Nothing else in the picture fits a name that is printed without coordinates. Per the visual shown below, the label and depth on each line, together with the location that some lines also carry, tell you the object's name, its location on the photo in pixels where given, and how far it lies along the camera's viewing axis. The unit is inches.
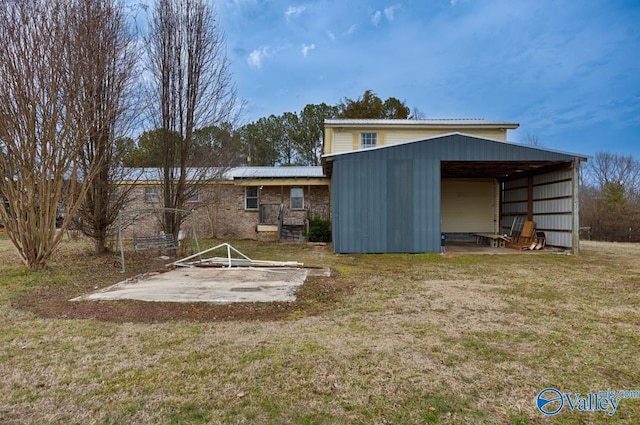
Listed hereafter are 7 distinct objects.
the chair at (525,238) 509.5
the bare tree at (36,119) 290.4
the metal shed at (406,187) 434.9
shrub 611.5
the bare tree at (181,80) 439.8
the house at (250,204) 656.4
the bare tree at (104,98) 331.9
